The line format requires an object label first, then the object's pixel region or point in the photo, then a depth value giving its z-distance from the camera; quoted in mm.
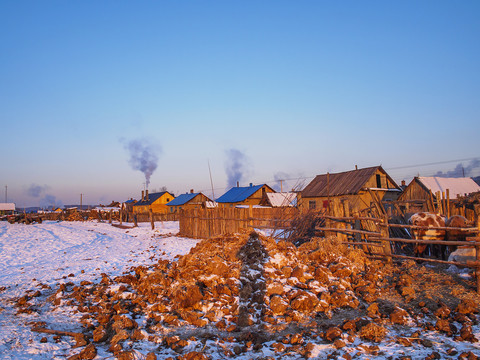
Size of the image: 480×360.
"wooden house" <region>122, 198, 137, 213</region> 60281
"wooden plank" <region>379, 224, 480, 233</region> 7284
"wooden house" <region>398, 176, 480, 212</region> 23730
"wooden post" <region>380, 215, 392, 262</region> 8725
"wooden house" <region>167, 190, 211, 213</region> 45812
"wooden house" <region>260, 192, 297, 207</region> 36266
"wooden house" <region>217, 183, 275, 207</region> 39375
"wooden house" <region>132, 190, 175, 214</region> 52750
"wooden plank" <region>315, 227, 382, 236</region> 8853
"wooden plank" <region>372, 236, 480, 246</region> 6770
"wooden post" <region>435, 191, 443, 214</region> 13953
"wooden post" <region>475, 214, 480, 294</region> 6468
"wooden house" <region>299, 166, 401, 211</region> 27125
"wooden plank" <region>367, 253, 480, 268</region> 6655
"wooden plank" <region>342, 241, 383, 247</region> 8852
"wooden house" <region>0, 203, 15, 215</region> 79231
